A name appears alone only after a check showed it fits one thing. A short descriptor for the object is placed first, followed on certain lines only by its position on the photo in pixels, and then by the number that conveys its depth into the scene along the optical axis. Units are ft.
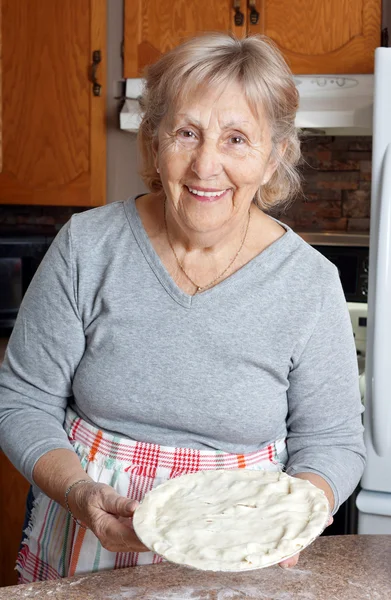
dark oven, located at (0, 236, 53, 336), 8.72
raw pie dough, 3.23
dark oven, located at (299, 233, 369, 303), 8.03
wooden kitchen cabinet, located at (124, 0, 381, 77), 8.47
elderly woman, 4.17
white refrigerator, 6.10
